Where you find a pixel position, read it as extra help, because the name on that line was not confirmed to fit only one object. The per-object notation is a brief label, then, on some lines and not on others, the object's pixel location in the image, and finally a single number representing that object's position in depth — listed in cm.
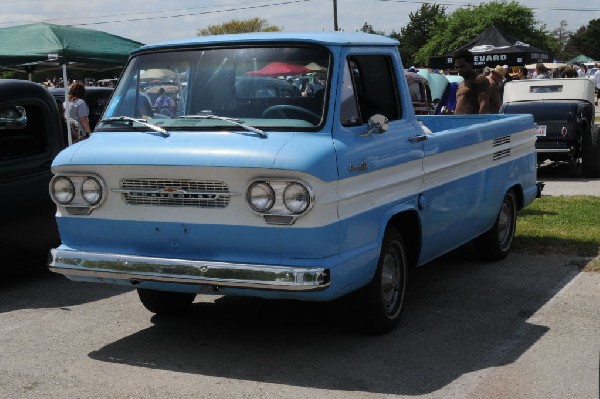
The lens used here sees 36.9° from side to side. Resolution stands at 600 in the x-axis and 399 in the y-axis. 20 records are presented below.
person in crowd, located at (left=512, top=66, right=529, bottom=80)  2494
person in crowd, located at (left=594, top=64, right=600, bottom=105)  3417
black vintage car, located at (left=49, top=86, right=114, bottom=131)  1656
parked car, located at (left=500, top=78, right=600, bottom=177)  1462
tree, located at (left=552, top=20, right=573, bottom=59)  16725
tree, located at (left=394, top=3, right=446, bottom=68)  11319
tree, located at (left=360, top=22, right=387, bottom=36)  9066
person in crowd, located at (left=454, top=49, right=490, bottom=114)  1110
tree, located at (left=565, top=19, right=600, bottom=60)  13188
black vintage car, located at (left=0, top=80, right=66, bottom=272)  763
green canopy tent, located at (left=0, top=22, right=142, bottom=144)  1398
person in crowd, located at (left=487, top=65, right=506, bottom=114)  1223
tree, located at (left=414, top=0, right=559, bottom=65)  8856
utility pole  5088
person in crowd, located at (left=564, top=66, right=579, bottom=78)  2314
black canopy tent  2761
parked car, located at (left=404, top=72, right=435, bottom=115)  1598
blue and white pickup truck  508
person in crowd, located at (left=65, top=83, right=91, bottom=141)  1464
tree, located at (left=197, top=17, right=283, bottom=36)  9721
